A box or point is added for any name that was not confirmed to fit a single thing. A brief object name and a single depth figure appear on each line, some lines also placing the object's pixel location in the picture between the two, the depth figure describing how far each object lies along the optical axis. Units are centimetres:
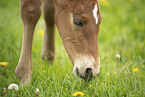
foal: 455
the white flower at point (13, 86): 414
